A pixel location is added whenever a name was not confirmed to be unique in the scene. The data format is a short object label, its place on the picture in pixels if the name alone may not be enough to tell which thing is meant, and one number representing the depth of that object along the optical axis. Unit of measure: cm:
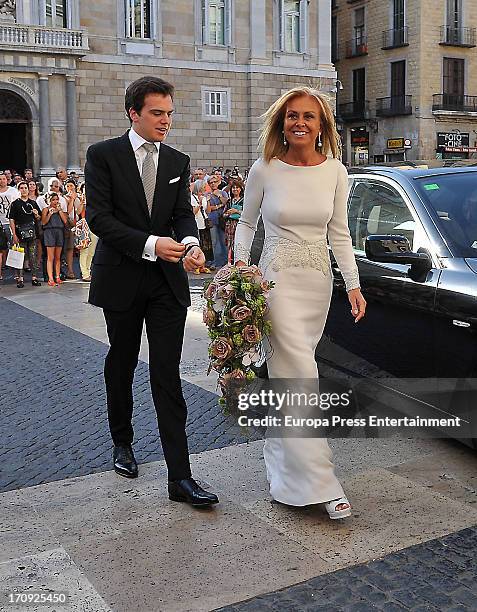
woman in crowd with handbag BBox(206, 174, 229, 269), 1734
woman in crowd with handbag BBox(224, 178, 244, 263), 1660
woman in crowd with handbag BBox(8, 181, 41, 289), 1438
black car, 462
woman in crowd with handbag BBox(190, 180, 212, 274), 1702
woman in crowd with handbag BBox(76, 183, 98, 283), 1470
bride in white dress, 416
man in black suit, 426
